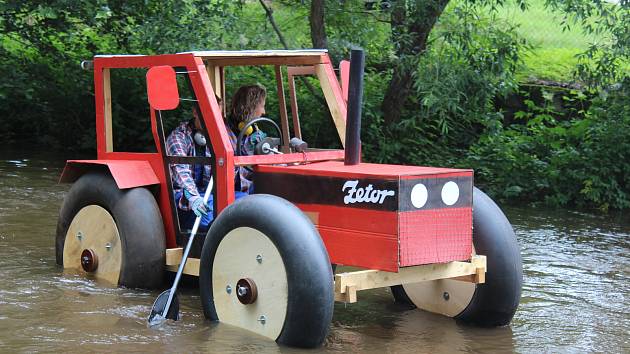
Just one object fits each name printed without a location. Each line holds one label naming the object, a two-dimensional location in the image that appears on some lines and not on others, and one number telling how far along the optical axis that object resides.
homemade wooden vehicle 7.88
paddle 8.51
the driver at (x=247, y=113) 9.64
